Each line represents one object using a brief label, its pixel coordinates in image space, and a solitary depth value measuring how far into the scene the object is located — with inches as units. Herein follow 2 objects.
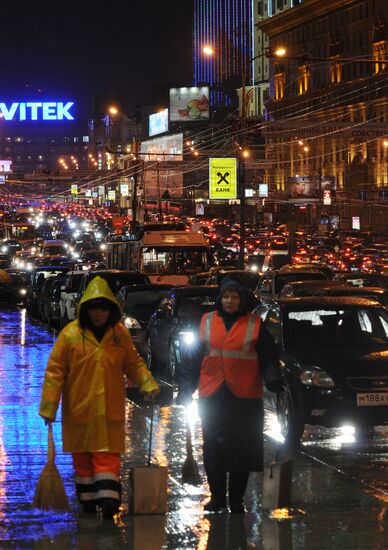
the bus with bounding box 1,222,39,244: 4126.5
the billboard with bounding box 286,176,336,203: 3935.8
